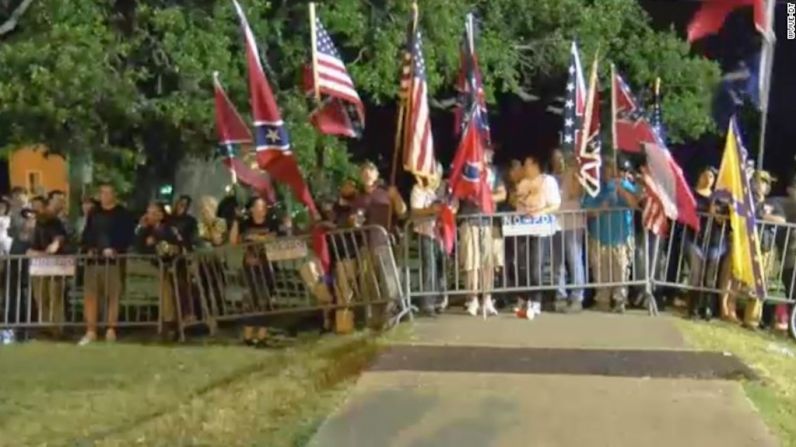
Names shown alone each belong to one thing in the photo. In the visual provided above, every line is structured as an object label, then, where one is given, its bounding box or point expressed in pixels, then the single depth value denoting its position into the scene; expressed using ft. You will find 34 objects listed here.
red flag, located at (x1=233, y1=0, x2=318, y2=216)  43.39
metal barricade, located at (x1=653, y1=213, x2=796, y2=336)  47.26
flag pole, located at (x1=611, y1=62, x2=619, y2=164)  48.42
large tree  59.77
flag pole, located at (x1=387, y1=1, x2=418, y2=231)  44.88
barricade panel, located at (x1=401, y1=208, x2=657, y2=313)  45.98
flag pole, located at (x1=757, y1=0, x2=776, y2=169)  47.26
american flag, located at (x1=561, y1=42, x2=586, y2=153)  47.09
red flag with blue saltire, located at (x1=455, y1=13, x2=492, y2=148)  45.96
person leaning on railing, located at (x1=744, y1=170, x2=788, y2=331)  47.52
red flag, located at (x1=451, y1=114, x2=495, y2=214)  45.14
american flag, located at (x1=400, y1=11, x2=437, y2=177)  44.93
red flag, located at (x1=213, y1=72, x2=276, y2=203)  46.57
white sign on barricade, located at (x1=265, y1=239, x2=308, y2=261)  45.85
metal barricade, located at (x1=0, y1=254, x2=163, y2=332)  48.49
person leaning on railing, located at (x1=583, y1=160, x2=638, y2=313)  46.83
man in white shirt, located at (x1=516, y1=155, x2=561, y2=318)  46.55
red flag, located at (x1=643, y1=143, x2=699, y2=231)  46.14
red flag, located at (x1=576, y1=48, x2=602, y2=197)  46.09
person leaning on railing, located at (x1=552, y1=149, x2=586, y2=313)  46.65
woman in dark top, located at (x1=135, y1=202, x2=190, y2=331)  47.88
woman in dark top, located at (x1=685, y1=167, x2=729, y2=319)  47.21
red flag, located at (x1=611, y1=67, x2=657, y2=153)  48.24
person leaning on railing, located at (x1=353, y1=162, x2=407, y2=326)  44.83
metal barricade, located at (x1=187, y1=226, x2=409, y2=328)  45.03
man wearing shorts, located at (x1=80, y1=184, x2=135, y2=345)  48.37
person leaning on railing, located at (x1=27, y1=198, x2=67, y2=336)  49.03
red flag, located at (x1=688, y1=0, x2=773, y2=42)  52.16
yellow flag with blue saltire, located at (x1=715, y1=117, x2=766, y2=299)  45.73
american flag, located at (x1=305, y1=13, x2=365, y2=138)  44.45
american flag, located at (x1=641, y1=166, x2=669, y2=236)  46.37
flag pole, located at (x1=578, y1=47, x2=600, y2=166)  46.16
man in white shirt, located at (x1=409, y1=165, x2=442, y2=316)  45.75
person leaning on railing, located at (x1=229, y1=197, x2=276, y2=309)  46.85
